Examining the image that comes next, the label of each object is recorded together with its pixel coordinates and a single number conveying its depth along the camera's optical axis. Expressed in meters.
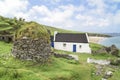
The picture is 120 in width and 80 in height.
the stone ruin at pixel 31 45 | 7.74
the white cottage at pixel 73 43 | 18.79
